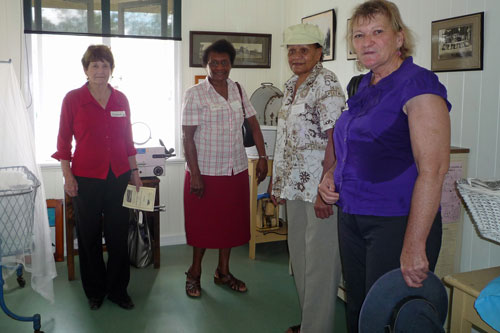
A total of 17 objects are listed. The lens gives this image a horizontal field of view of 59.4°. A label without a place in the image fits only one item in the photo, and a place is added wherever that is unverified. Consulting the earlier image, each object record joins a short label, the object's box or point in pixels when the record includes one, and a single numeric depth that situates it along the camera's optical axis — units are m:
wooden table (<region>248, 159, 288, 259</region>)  3.48
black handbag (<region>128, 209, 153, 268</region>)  3.32
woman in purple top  1.20
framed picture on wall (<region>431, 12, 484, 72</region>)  2.17
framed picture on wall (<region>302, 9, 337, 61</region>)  3.35
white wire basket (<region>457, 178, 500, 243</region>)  1.44
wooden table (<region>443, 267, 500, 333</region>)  1.48
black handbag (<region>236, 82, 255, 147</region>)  2.87
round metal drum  3.84
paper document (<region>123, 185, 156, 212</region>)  2.75
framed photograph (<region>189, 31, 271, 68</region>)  3.83
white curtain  2.56
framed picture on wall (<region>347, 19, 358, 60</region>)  3.15
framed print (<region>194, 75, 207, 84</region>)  3.88
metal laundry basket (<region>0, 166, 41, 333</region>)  2.13
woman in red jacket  2.52
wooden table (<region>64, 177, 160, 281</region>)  3.12
